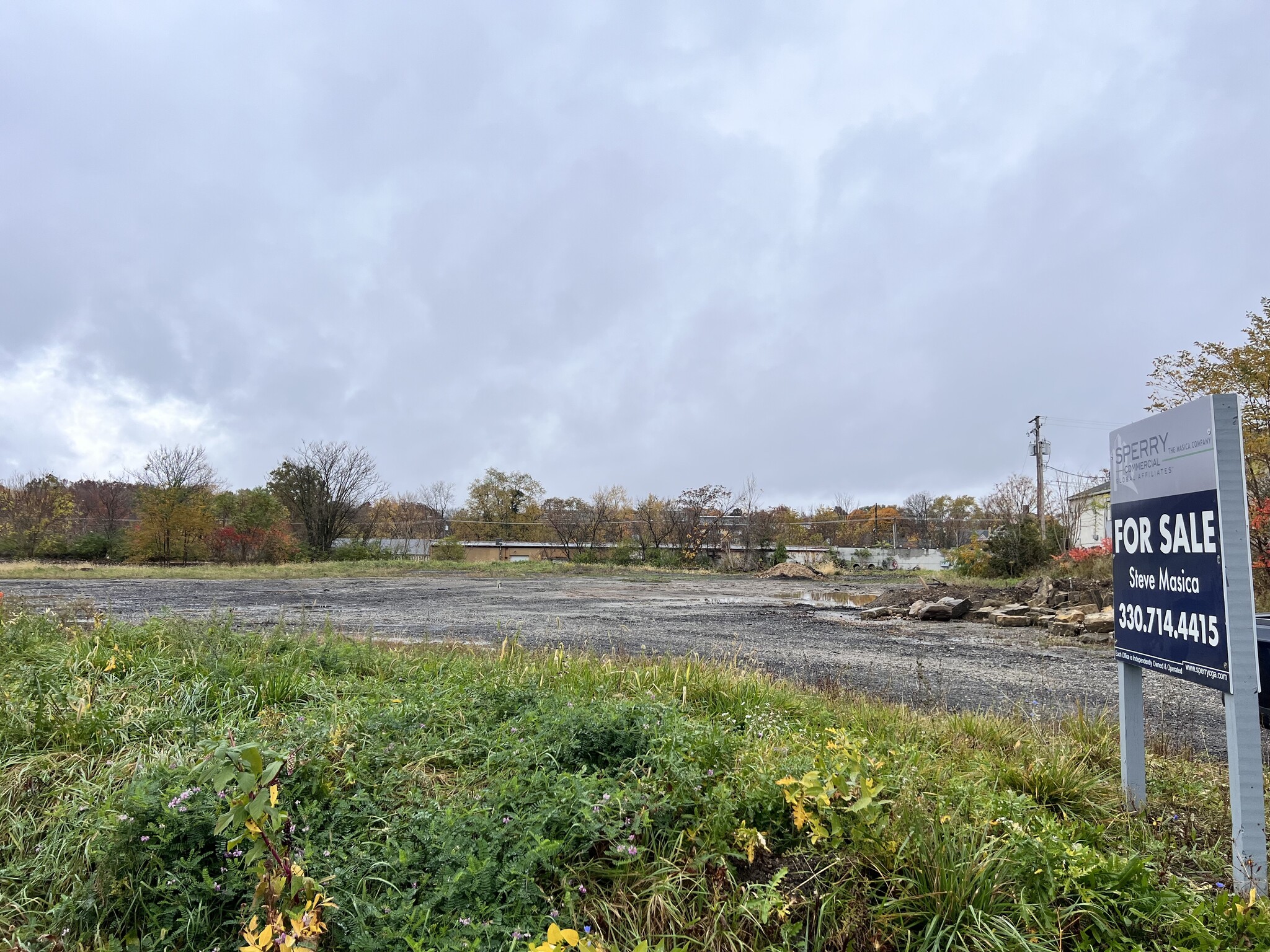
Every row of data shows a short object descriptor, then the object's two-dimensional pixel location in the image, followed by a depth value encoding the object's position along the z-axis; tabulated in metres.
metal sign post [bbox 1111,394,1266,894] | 2.53
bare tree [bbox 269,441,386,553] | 34.47
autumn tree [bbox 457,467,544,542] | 48.84
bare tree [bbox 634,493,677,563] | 35.56
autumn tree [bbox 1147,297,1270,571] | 12.29
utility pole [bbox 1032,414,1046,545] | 29.55
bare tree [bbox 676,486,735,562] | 34.97
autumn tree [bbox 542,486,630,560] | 38.06
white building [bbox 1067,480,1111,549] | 27.91
